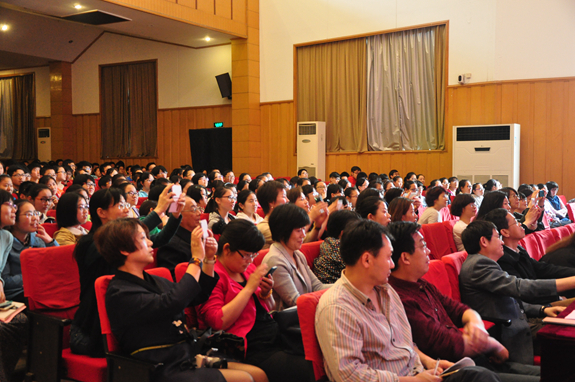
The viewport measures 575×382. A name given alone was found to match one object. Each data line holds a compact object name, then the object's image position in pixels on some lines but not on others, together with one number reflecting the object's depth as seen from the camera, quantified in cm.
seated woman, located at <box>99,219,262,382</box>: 197
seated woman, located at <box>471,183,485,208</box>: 794
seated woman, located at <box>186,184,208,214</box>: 452
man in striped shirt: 188
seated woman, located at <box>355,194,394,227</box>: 375
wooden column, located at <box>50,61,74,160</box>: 1576
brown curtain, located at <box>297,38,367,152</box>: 1171
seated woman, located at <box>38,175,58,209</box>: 631
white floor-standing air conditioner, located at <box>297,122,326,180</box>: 1195
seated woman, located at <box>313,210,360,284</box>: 306
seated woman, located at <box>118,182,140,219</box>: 501
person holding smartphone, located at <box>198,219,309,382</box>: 223
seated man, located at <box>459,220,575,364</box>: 269
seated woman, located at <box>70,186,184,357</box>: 232
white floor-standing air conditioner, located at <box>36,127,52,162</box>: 1608
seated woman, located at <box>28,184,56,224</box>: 424
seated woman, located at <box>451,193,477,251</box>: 441
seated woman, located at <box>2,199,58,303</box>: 306
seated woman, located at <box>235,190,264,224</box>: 454
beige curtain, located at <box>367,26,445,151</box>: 1080
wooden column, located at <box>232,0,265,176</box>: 1244
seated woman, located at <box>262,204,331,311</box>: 260
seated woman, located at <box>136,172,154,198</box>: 753
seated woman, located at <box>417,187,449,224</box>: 523
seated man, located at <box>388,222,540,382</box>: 220
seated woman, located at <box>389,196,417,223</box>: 404
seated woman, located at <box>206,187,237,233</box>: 433
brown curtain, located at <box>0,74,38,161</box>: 1667
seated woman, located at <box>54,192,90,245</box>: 327
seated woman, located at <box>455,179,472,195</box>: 820
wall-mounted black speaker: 1293
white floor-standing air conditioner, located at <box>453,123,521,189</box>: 971
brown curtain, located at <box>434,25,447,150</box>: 1060
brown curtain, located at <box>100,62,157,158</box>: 1462
